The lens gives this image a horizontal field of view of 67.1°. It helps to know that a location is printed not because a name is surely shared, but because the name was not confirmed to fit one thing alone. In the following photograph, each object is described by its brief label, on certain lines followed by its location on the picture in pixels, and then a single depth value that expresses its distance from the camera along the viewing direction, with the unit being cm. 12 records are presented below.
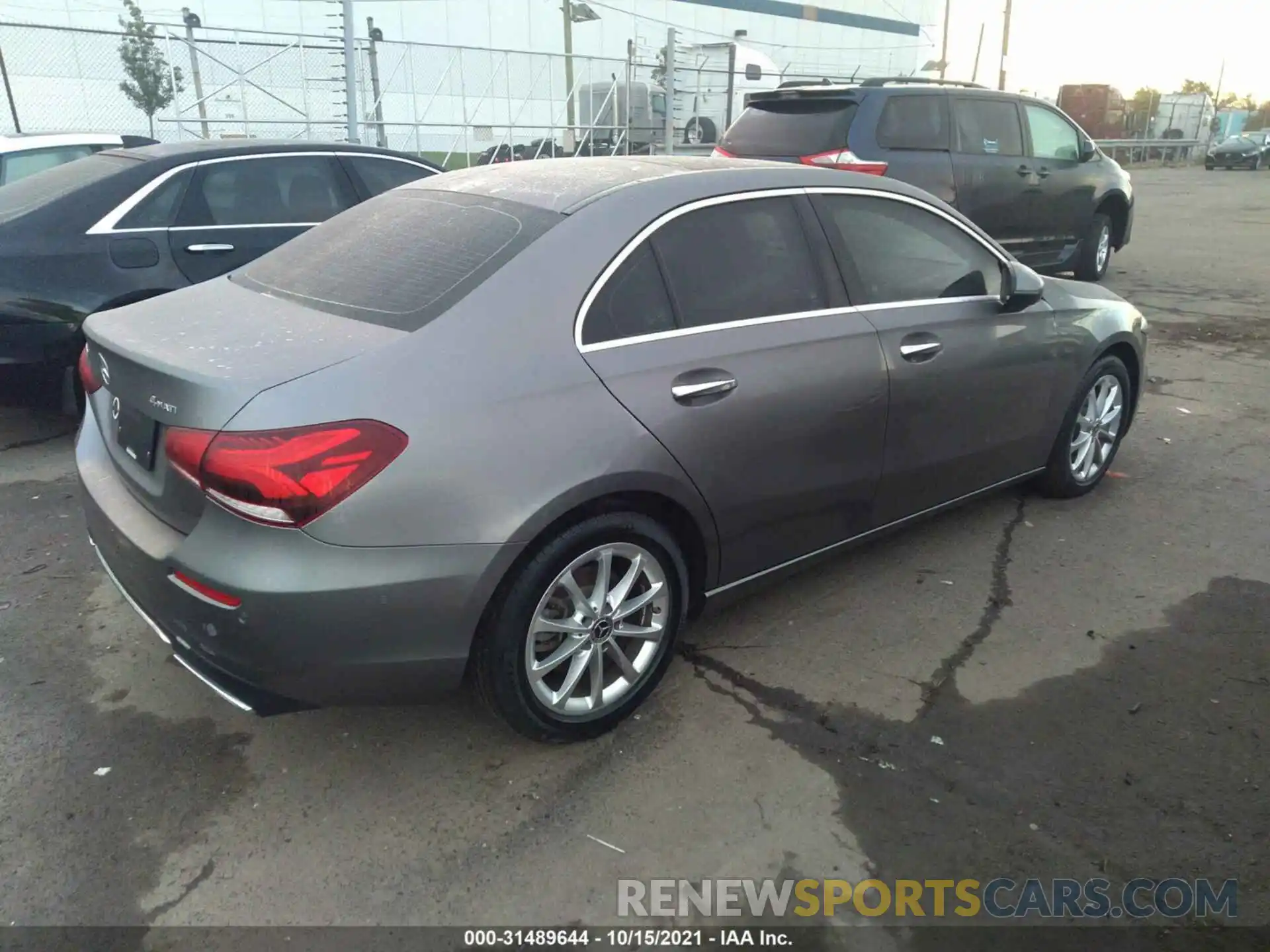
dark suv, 795
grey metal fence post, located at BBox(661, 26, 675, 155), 1673
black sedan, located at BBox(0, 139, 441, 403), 487
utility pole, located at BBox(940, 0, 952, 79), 4734
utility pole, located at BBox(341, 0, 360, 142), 1155
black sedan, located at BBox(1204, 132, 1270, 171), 3650
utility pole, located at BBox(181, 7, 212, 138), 1298
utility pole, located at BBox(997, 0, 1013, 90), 3667
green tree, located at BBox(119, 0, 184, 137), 1422
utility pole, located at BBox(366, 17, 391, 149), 1459
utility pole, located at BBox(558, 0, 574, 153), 1808
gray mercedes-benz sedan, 231
